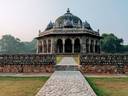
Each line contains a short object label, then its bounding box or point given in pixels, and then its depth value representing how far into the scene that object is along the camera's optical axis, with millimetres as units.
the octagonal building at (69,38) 41812
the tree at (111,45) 65688
